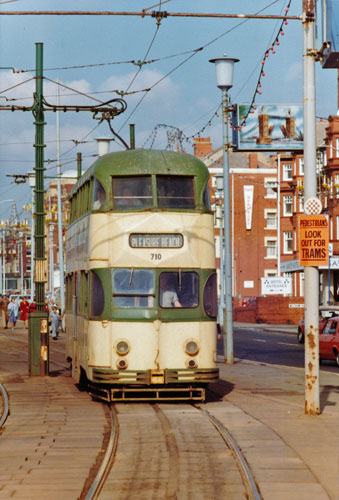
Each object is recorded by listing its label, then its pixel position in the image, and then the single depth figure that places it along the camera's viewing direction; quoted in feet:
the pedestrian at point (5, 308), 193.08
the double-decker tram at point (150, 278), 60.08
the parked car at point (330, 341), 104.63
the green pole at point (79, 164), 154.81
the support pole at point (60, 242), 189.88
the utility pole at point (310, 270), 55.06
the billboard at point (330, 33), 57.62
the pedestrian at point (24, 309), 185.37
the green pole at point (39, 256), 81.71
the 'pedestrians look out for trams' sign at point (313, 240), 54.85
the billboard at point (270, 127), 142.92
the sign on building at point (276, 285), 224.33
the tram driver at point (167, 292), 60.85
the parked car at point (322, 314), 137.53
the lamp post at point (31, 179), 185.26
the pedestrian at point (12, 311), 189.98
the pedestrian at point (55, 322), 149.02
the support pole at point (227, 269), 97.91
